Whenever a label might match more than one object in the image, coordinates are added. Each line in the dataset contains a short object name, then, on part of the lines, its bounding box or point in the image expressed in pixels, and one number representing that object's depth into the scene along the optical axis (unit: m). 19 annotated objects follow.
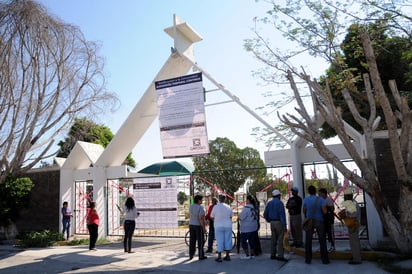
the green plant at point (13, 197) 15.07
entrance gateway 11.67
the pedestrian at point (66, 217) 14.56
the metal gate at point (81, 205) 16.05
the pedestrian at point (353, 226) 8.32
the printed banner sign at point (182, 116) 12.61
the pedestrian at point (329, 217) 9.54
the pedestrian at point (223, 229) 9.41
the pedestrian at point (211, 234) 10.78
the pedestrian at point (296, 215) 10.30
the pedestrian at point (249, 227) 9.48
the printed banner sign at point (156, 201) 13.45
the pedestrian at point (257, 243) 9.86
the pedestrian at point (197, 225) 9.75
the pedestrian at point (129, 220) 11.25
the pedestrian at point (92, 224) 11.88
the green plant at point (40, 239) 13.43
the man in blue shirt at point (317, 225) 8.52
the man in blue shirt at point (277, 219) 9.08
